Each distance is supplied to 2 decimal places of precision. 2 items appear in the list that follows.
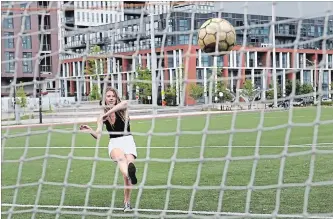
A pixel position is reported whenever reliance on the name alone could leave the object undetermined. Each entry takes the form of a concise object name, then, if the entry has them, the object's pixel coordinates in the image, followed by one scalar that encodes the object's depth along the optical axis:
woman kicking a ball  5.62
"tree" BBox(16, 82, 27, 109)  28.49
